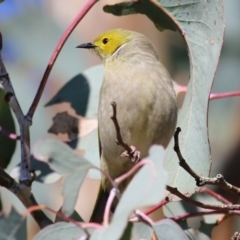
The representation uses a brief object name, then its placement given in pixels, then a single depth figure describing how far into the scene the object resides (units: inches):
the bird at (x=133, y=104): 125.2
